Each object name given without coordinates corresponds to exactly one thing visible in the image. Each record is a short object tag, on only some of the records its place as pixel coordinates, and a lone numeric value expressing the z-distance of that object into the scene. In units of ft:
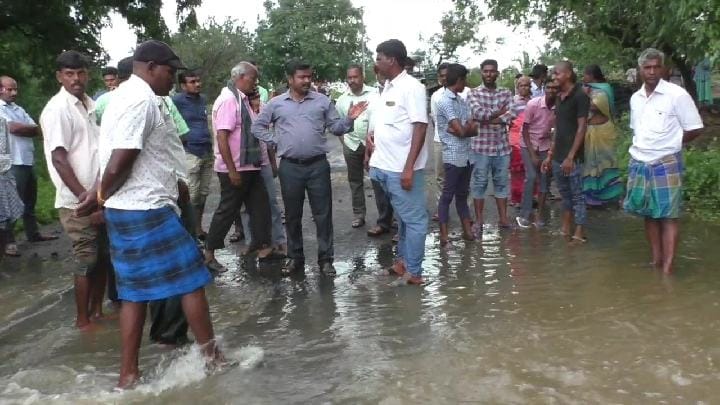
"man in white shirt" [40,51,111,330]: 15.24
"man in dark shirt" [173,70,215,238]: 23.13
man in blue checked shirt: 22.67
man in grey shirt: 19.74
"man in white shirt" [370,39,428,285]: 17.92
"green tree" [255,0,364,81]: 148.56
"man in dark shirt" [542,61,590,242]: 22.36
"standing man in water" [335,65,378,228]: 26.71
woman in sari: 25.12
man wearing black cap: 11.67
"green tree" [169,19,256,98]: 123.85
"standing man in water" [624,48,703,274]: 17.92
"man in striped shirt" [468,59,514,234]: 24.72
